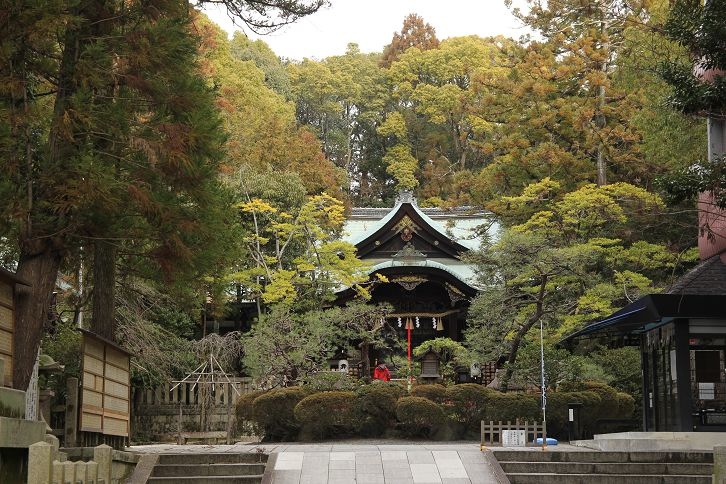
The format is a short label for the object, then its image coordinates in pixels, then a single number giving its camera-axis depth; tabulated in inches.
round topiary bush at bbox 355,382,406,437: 835.4
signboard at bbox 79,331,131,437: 533.6
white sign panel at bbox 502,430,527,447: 697.8
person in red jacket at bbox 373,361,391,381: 1061.1
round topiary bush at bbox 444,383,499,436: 842.8
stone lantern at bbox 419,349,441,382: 1030.4
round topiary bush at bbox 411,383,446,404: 851.4
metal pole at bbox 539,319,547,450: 789.4
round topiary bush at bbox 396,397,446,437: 820.6
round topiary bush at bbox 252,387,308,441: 845.2
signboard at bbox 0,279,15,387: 471.8
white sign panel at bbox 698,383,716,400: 687.1
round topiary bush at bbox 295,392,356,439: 820.6
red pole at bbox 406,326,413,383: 1011.3
